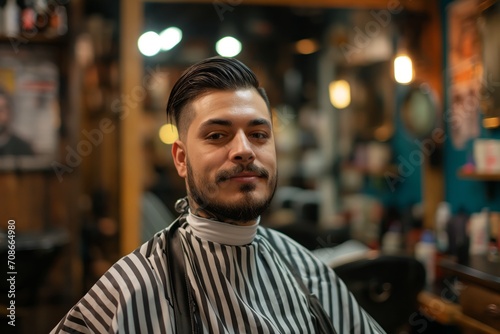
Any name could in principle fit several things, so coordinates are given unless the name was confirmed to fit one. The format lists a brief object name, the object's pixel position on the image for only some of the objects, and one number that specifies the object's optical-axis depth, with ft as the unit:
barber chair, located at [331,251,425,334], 7.66
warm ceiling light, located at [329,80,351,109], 15.71
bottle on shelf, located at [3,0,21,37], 10.49
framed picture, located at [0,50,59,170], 10.76
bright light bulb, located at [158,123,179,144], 16.64
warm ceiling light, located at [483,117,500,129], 8.97
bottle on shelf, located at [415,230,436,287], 10.07
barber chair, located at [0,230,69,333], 9.05
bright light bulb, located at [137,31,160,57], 11.61
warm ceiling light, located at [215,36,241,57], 14.93
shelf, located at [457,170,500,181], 8.74
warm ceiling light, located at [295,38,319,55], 17.08
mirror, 11.56
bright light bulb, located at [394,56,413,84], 11.93
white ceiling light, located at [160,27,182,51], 14.49
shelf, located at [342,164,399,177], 13.51
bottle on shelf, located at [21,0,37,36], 10.74
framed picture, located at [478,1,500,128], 8.89
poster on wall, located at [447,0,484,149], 9.78
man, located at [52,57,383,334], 3.99
